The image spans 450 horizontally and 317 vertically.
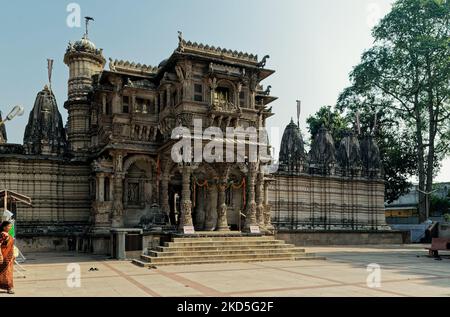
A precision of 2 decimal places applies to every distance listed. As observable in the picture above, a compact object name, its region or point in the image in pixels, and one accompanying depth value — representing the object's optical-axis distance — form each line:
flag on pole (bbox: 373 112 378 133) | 43.91
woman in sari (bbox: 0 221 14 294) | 11.37
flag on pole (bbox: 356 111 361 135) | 43.10
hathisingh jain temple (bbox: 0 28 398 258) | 24.44
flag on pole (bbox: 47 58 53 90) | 33.28
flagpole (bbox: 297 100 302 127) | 41.97
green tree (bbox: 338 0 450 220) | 38.94
